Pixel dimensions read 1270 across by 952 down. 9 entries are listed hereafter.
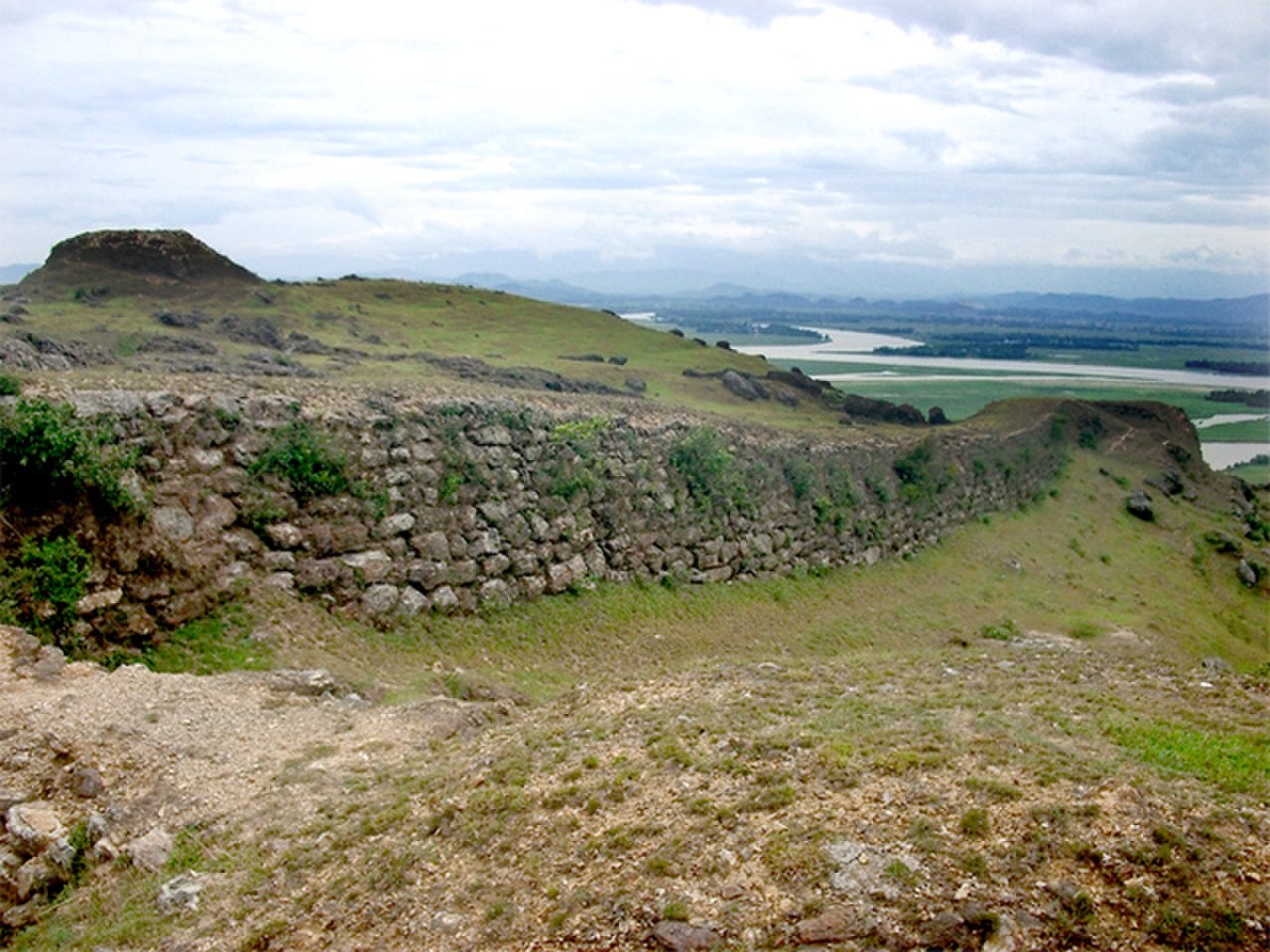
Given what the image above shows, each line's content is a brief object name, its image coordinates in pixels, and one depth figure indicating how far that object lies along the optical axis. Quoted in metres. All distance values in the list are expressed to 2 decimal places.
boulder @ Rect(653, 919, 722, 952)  7.39
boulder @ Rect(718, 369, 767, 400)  41.16
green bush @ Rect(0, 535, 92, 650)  14.12
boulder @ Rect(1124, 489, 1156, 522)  40.44
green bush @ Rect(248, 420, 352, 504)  18.97
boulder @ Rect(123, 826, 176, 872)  9.98
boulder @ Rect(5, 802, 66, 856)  10.08
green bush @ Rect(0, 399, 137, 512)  15.12
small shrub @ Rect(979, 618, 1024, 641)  25.67
